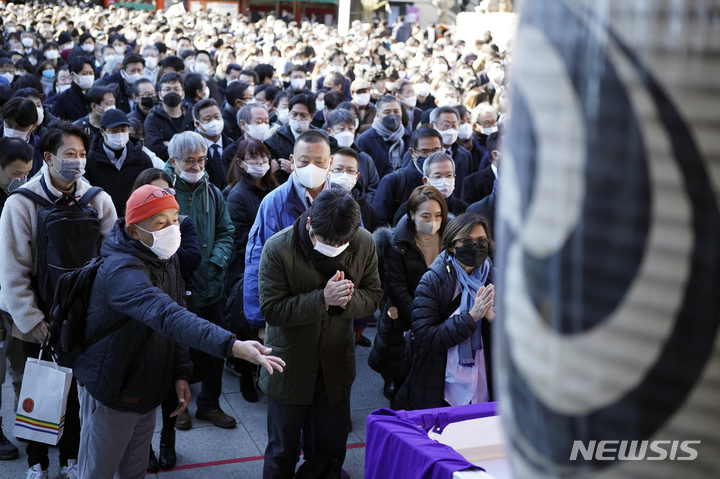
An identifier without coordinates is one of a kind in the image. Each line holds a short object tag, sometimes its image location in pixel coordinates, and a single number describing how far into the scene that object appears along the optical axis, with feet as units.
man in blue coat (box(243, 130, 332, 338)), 14.61
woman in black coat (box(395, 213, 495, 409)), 13.01
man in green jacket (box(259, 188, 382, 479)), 12.02
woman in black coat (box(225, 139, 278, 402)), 17.69
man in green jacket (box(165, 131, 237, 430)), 16.47
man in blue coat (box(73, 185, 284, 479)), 10.61
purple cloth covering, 9.18
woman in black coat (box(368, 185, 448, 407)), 15.65
